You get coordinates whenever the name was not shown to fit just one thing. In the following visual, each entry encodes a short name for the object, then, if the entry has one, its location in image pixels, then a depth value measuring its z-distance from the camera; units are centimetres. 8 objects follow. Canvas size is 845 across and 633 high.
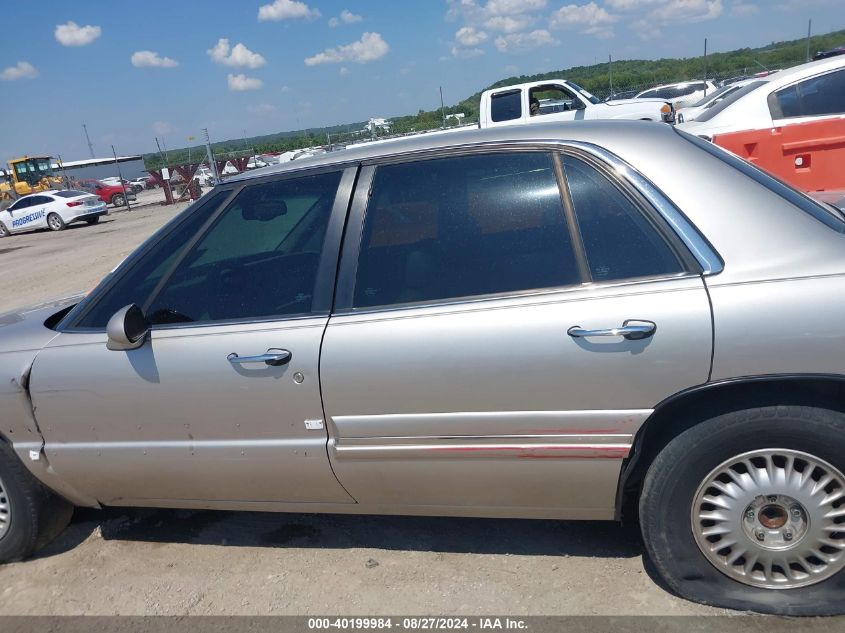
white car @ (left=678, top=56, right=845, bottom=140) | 679
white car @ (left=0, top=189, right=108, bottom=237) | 2420
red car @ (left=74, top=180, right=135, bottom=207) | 3453
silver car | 221
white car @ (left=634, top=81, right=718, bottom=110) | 2768
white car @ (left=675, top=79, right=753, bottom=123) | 1420
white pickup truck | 1455
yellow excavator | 3822
